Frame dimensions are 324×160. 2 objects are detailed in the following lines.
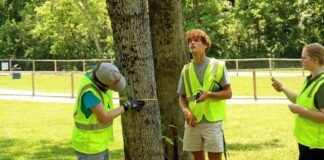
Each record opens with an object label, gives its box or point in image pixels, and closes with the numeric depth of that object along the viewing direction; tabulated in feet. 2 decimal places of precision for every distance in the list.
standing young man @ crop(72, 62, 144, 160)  15.43
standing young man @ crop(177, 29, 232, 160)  18.44
